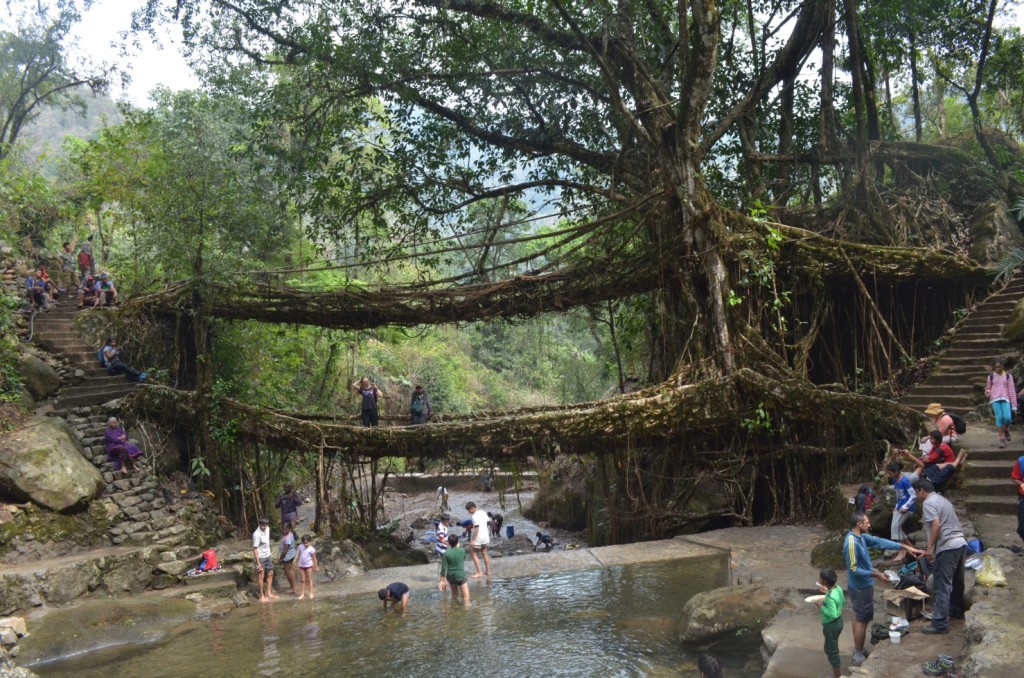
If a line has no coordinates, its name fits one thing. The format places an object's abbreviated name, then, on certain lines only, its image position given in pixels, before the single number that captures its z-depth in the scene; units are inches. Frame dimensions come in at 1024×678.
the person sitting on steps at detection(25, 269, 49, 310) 688.4
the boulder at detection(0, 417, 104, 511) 477.1
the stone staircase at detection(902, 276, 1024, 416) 460.4
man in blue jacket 242.4
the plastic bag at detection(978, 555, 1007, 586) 247.9
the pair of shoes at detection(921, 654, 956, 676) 204.1
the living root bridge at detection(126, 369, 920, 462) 449.7
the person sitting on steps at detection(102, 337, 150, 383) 619.8
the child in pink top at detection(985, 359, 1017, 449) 380.5
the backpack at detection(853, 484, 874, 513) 359.9
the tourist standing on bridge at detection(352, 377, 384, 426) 556.7
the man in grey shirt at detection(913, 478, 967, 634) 238.7
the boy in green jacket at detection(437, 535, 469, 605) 395.9
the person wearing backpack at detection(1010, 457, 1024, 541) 273.9
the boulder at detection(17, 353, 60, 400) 594.9
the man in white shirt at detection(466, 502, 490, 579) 439.2
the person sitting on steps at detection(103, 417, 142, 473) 538.3
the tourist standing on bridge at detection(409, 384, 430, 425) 553.3
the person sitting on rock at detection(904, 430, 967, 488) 339.6
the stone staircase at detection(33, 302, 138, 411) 597.3
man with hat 350.9
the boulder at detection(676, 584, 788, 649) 297.9
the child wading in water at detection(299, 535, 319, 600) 435.8
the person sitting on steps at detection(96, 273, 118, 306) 699.4
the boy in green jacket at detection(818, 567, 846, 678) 230.4
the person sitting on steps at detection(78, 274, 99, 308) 702.5
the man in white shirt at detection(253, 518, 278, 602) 439.5
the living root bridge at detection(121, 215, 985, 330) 493.7
